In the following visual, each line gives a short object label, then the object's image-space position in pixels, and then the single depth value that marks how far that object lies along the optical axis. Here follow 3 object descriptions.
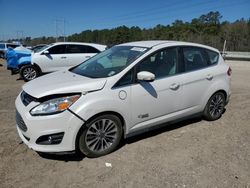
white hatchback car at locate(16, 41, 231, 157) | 2.58
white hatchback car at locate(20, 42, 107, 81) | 7.78
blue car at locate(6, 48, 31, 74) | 8.26
